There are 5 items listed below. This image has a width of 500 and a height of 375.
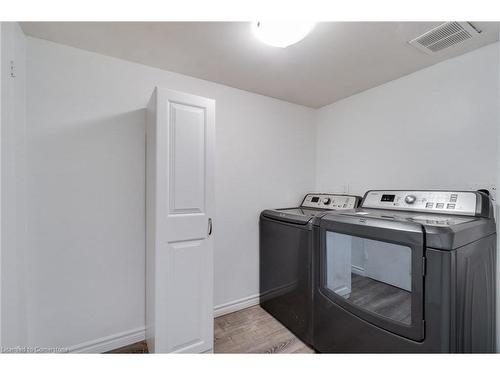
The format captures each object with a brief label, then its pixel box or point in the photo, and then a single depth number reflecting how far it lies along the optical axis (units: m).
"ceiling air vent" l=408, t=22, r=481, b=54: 1.33
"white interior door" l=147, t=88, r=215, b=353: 1.41
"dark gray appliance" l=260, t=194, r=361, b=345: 1.73
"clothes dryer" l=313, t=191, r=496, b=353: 1.06
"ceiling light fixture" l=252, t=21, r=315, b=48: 1.25
